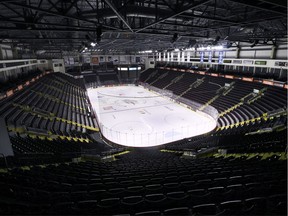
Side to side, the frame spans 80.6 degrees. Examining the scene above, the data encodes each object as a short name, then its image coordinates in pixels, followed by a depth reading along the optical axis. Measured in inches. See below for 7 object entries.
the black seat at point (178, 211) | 131.6
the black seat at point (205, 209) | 132.5
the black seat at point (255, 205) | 123.8
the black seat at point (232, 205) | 136.1
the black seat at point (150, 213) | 128.7
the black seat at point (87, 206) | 139.7
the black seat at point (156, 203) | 146.6
